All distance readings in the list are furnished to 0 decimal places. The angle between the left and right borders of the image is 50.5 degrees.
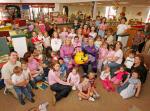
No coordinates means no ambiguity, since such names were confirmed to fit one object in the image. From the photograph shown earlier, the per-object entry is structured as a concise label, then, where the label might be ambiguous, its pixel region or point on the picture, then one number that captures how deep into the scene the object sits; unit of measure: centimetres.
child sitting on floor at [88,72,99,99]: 363
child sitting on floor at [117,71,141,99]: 366
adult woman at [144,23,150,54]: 573
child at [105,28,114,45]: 554
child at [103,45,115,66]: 459
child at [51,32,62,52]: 503
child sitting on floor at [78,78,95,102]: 352
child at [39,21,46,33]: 622
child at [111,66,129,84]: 416
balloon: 444
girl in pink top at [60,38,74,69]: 462
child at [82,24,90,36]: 585
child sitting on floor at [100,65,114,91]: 404
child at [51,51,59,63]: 444
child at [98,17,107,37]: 647
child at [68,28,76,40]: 539
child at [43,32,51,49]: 522
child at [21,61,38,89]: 350
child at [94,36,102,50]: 498
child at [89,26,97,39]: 571
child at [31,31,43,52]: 510
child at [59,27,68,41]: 549
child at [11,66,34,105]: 322
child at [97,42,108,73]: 475
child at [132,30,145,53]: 627
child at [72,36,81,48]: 495
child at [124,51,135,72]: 427
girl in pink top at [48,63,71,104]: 358
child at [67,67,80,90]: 387
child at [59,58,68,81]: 400
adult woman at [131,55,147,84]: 392
